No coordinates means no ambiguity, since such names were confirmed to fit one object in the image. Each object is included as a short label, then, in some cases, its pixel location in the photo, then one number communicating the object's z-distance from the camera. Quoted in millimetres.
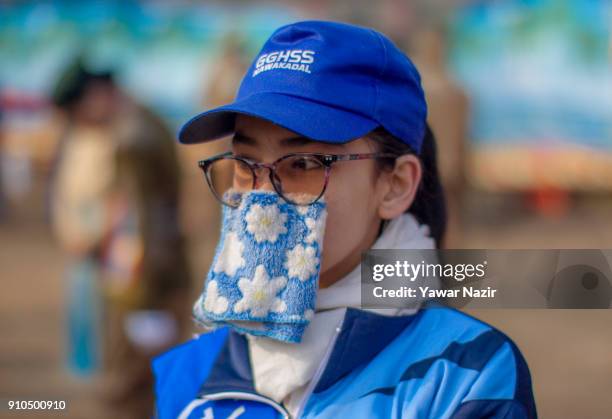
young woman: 1508
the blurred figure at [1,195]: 11105
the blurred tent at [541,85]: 10086
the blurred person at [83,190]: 4531
